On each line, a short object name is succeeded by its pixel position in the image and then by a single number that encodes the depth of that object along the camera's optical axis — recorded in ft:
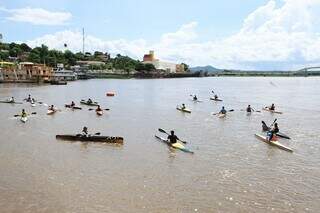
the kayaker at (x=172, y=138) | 112.57
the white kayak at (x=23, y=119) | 159.95
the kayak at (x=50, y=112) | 188.73
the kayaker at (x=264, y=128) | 141.50
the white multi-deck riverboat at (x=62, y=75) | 601.79
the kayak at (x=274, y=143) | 109.75
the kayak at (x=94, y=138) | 114.32
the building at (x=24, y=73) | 515.21
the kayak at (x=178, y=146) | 106.15
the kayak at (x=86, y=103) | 233.96
